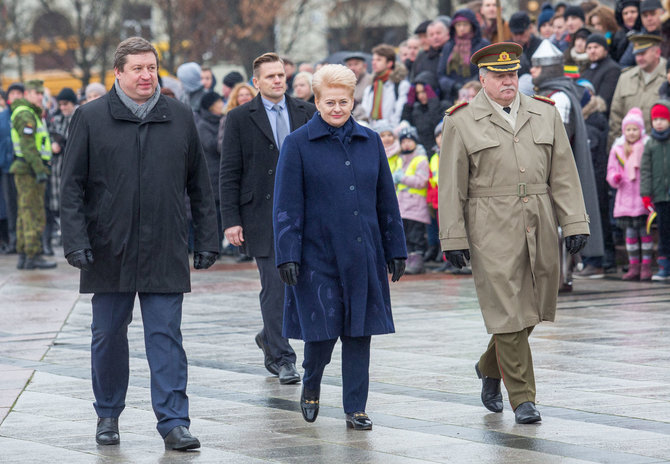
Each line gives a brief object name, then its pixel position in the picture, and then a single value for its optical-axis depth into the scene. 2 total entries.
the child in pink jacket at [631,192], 20.23
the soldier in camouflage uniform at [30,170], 24.64
